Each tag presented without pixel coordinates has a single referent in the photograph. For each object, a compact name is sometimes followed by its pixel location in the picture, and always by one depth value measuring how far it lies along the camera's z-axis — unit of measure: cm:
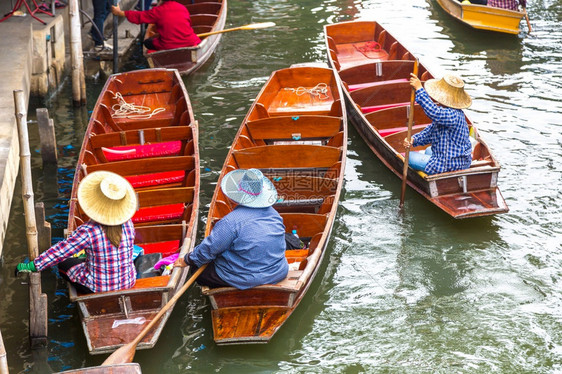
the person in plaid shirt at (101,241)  1194
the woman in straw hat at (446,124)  1652
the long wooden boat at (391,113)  1675
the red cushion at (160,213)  1564
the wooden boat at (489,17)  2900
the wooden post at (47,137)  1889
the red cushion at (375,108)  2143
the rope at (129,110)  2059
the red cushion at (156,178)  1700
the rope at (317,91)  2200
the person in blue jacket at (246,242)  1205
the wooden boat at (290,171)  1271
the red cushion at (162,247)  1459
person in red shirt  2505
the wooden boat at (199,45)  2522
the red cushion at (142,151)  1830
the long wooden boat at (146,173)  1235
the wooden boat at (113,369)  1027
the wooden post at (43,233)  1422
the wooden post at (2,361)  955
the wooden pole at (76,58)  2158
